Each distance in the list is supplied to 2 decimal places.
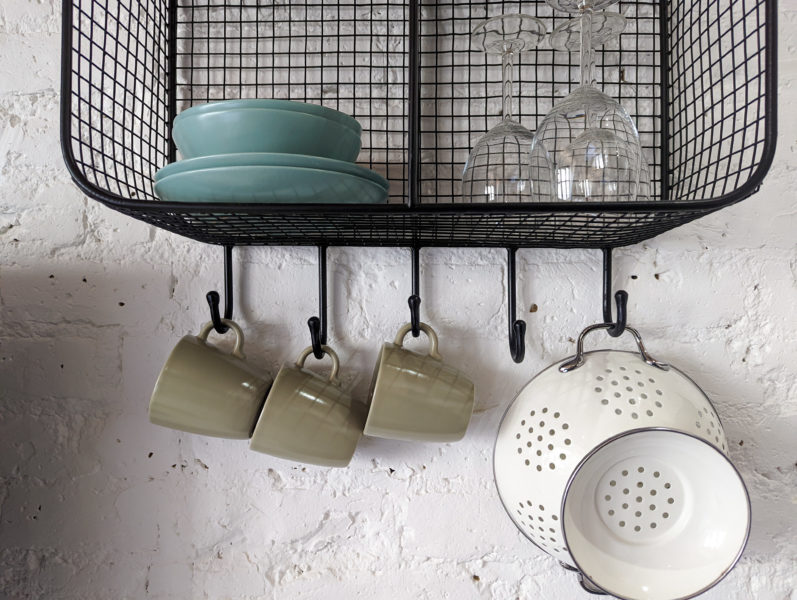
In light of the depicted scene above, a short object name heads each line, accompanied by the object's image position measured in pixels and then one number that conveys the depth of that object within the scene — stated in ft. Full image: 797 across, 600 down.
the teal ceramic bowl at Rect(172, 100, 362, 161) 1.98
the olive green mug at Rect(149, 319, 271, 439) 2.40
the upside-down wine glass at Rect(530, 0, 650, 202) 2.10
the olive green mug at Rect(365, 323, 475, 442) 2.35
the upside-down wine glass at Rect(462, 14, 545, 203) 2.26
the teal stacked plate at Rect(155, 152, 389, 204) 1.87
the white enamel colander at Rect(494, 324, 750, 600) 2.28
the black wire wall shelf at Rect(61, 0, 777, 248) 2.61
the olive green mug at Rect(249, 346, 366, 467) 2.38
